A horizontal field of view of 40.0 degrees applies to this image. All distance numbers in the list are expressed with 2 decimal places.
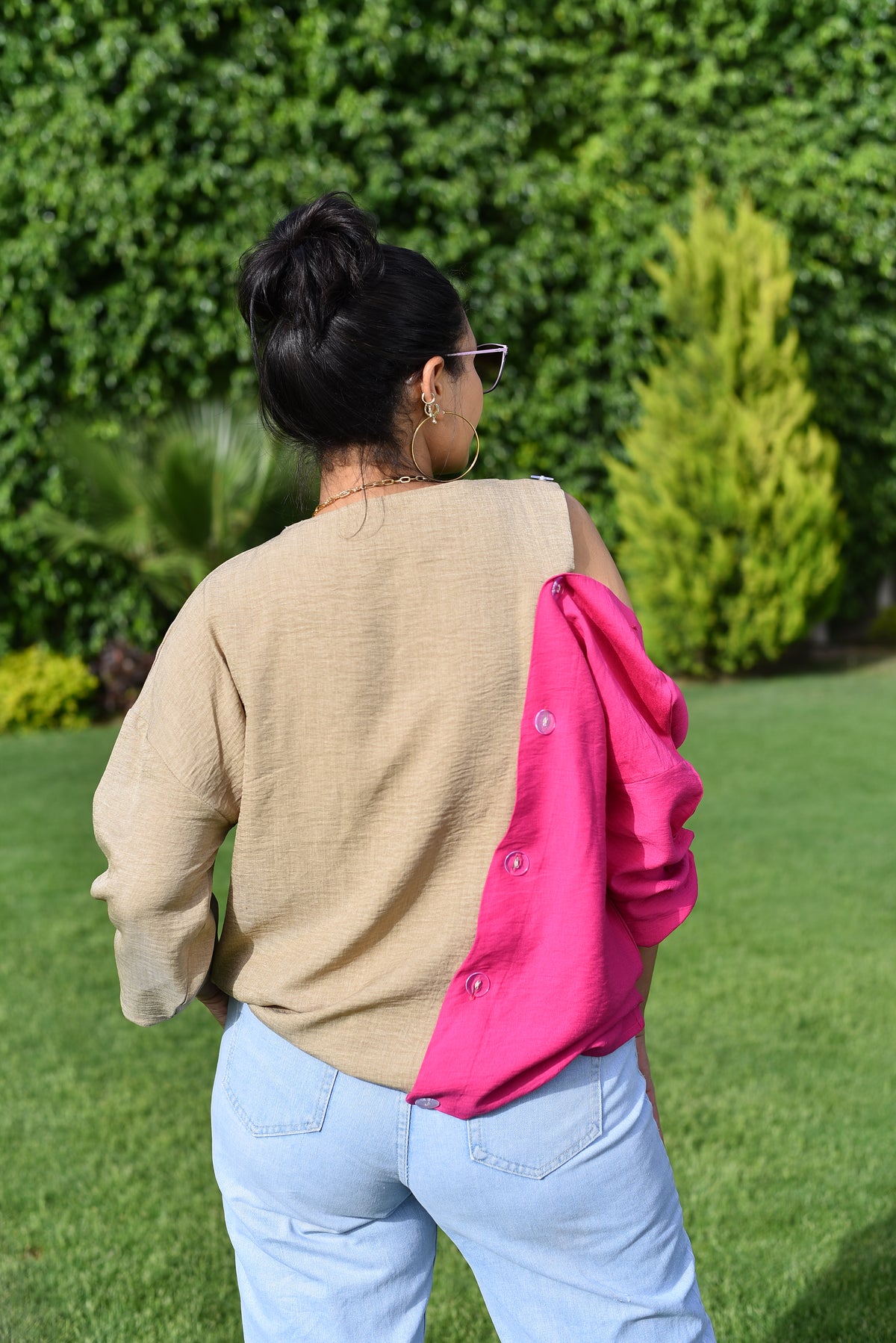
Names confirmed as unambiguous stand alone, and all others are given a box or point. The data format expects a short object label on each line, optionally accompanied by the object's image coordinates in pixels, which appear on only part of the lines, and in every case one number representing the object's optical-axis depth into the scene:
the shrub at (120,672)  9.63
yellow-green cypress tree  9.77
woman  1.20
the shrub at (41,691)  9.27
